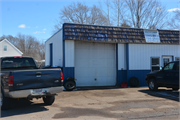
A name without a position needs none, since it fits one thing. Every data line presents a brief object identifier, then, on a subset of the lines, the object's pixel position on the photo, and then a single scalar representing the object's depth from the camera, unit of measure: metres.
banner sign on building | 14.28
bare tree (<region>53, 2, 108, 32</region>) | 33.91
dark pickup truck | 6.00
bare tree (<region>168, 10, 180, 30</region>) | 30.18
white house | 42.97
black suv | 10.01
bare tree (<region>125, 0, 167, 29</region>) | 31.42
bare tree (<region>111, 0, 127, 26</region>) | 31.27
